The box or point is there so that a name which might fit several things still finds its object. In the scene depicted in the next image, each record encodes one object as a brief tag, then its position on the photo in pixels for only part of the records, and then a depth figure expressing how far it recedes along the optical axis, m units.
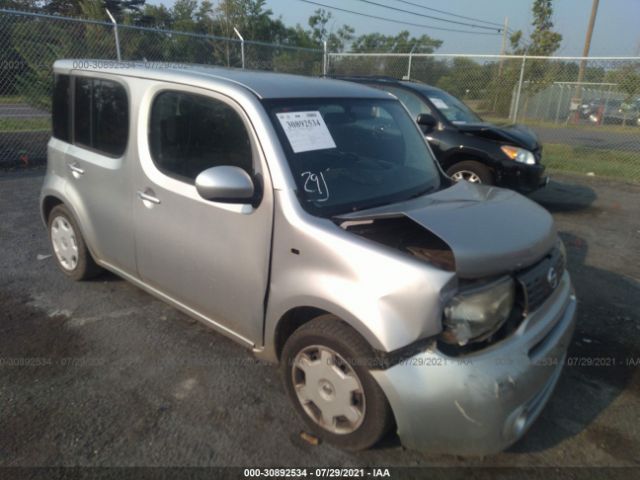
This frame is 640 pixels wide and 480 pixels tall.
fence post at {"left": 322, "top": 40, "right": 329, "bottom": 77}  13.36
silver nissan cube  2.04
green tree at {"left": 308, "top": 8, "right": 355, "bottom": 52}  34.85
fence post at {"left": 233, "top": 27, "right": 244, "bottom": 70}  11.00
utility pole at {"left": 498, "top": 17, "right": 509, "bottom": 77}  14.20
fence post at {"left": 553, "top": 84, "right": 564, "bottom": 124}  15.44
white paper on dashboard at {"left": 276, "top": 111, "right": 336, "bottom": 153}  2.62
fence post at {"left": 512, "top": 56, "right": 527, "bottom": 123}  11.07
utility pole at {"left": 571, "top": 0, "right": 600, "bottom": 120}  21.09
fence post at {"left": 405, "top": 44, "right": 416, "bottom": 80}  12.63
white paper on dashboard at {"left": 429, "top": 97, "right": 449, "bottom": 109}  7.16
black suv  6.62
